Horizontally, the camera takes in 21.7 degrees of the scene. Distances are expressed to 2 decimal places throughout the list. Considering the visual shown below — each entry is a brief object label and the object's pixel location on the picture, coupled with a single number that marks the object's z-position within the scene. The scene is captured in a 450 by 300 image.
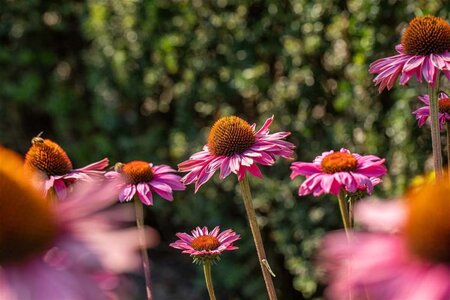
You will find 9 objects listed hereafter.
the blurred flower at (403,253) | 0.53
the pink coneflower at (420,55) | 0.84
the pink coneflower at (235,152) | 0.86
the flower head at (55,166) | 0.87
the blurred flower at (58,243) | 0.54
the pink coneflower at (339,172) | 0.81
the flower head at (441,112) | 0.87
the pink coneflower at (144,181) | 0.90
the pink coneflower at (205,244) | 0.88
